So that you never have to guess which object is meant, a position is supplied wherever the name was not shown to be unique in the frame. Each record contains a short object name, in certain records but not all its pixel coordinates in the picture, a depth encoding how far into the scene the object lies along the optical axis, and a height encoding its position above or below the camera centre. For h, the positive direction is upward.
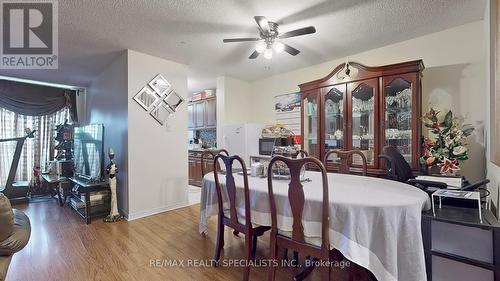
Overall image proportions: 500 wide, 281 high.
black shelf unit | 1.42 -0.56
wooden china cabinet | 2.79 +0.39
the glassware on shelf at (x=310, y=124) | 3.73 +0.26
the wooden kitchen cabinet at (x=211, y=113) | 5.66 +0.68
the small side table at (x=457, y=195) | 1.64 -0.40
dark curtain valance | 4.52 +0.88
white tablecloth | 1.36 -0.53
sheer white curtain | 4.59 +0.00
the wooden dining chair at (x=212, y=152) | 2.81 -0.14
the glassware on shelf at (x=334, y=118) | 3.43 +0.32
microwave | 4.19 -0.05
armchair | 1.33 -0.58
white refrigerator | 4.45 +0.03
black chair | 2.20 -0.28
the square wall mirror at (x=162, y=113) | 3.65 +0.44
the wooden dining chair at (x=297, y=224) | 1.44 -0.55
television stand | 3.30 -0.92
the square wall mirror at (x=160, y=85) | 3.63 +0.88
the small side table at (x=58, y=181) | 4.09 -0.71
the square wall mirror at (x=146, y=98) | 3.47 +0.64
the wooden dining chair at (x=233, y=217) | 1.85 -0.67
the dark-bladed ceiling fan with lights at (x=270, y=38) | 2.24 +1.05
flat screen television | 3.45 -0.18
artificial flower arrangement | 2.38 -0.06
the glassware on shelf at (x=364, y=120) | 3.14 +0.28
